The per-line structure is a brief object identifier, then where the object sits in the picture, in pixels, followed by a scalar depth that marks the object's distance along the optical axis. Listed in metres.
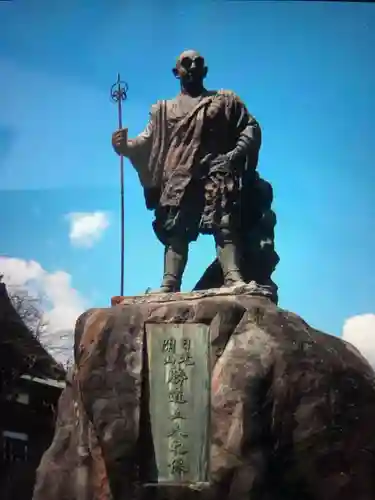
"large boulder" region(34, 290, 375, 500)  4.63
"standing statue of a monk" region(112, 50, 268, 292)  5.58
